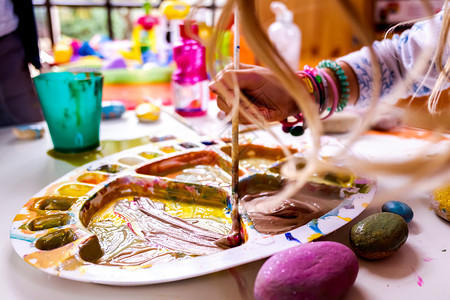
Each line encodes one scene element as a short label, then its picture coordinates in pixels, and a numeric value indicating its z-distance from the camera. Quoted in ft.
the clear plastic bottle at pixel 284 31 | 5.25
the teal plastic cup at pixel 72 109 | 2.88
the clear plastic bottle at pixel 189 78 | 4.12
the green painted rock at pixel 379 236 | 1.61
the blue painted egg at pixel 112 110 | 4.11
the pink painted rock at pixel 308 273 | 1.30
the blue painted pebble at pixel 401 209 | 1.94
